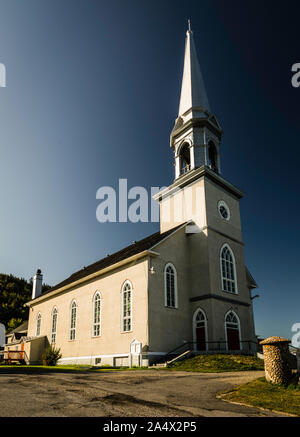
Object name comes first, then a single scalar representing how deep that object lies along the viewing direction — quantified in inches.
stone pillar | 357.4
